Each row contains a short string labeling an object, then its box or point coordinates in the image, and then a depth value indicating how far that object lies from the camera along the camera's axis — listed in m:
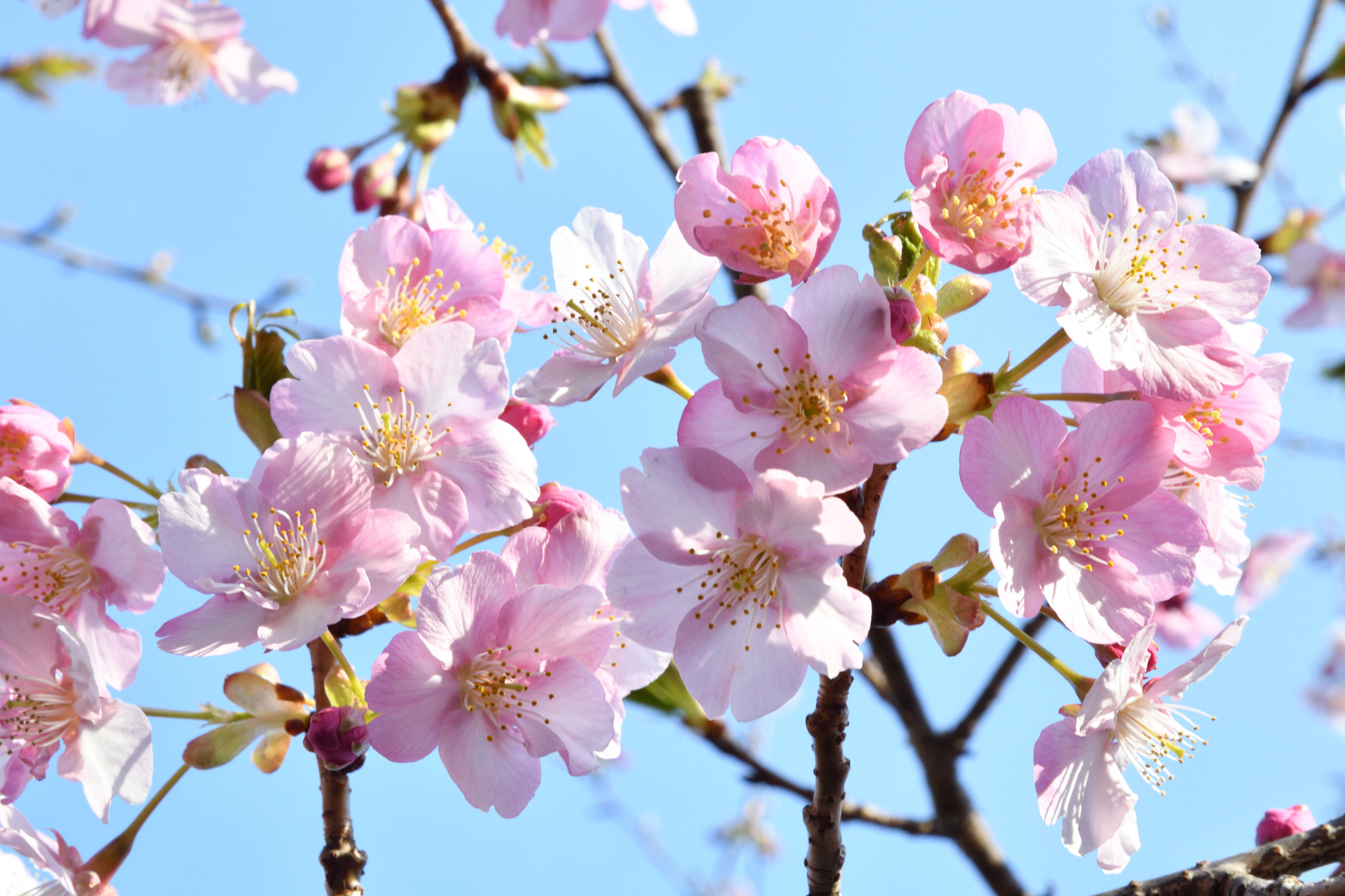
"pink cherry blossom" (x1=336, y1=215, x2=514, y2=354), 0.45
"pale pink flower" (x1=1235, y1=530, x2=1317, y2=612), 3.73
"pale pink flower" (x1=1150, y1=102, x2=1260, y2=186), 0.76
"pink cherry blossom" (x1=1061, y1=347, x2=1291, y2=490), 0.42
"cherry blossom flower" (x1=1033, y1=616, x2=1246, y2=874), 0.42
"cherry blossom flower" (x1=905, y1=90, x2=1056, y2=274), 0.43
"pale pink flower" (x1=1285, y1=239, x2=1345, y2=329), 2.66
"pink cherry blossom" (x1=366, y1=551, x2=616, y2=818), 0.42
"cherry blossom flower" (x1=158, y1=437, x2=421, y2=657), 0.42
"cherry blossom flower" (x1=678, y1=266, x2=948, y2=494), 0.41
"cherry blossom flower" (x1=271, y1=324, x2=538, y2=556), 0.43
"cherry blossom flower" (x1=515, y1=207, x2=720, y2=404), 0.44
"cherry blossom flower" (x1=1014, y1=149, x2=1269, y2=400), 0.42
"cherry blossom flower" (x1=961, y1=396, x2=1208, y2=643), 0.42
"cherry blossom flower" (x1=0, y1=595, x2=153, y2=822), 0.43
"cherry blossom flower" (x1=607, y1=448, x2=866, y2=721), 0.41
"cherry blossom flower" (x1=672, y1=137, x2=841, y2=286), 0.43
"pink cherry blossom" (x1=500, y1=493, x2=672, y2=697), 0.43
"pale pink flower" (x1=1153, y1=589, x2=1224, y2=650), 2.59
